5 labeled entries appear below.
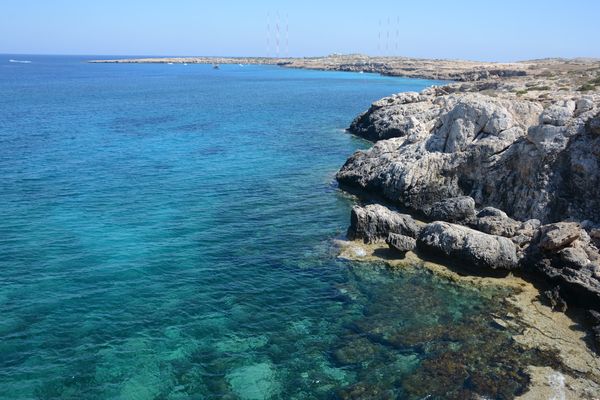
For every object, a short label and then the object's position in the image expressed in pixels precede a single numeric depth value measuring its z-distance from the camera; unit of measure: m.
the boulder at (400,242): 34.09
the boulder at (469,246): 31.44
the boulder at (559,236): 30.42
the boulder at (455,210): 38.66
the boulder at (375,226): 36.41
